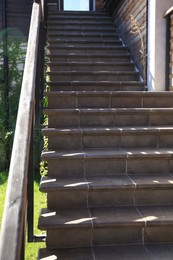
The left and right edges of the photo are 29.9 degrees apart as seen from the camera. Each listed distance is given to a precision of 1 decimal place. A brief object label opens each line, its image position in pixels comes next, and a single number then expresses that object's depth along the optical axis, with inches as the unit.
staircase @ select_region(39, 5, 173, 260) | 81.3
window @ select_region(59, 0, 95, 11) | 344.2
